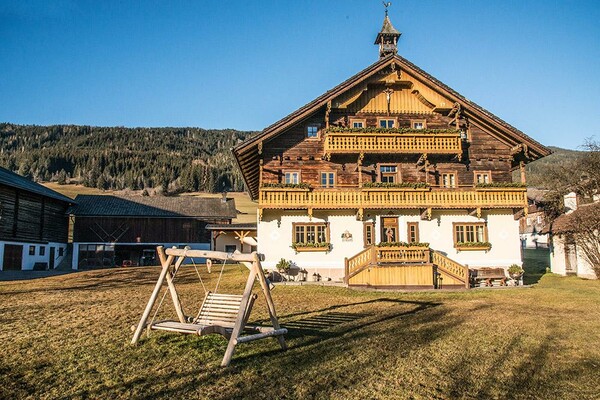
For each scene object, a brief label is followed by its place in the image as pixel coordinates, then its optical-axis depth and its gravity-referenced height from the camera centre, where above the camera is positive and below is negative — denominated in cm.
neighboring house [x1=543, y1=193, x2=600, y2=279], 2889 -11
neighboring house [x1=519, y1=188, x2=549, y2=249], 5972 +138
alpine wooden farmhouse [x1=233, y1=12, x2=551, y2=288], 2589 +405
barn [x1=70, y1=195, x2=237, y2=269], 5072 +175
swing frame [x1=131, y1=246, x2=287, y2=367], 859 -151
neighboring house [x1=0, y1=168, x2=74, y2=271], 3759 +189
